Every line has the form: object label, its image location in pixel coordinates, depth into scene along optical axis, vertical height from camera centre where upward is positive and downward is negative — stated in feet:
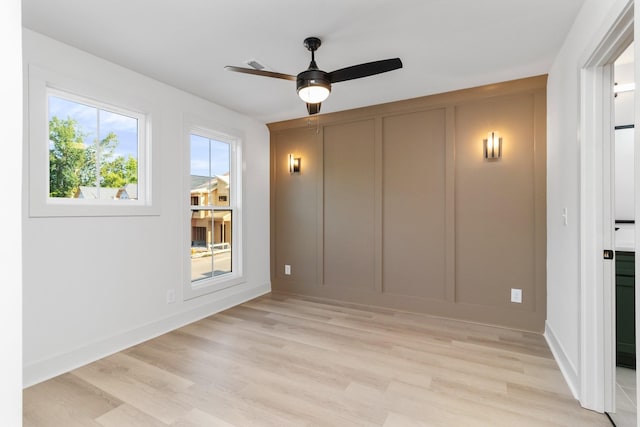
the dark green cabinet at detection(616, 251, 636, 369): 7.60 -2.36
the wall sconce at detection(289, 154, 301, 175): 14.39 +2.27
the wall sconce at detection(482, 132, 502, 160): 10.46 +2.26
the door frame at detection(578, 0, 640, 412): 5.98 -0.47
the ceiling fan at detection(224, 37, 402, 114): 6.82 +3.20
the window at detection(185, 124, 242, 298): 11.69 +0.03
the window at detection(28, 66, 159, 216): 7.32 +1.75
